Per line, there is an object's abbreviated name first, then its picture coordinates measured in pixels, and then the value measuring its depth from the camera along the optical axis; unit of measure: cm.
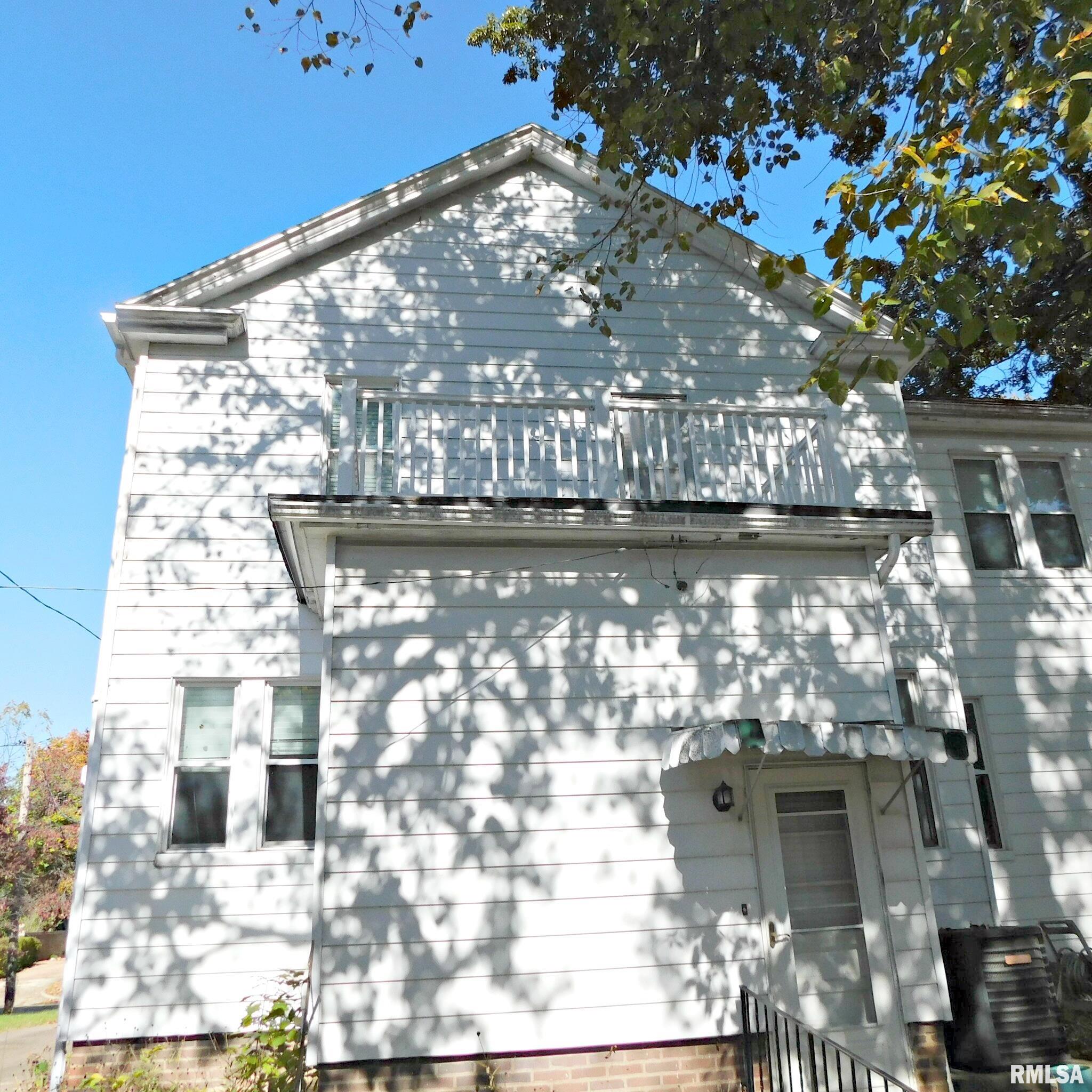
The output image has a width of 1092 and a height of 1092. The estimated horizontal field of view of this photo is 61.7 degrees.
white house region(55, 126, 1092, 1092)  662
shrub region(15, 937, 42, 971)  2398
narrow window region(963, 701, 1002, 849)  1018
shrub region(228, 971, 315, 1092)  611
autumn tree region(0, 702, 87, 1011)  2192
